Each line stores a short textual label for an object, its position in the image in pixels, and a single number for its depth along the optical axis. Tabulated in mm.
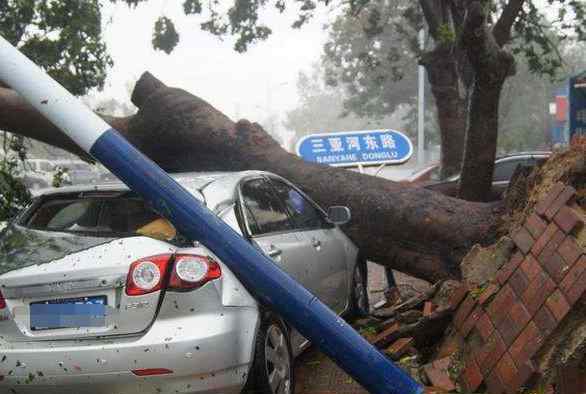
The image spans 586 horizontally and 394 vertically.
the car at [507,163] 13742
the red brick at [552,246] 3982
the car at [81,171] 43019
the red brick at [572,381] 3270
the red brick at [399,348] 4973
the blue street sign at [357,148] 13375
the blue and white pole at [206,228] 3129
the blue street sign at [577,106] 18406
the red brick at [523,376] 3471
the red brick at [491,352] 3900
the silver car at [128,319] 3393
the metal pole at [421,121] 37156
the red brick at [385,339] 5227
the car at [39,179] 38906
